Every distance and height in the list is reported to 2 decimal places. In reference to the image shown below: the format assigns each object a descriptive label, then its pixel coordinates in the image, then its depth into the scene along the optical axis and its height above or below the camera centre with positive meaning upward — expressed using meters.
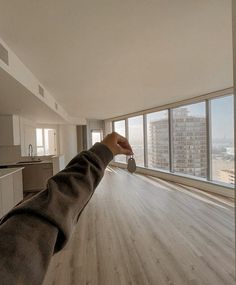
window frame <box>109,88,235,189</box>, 4.77 +0.59
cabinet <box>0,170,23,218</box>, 3.59 -1.00
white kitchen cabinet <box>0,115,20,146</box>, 4.93 +0.26
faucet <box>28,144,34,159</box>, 6.30 -0.28
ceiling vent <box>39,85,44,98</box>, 3.71 +0.94
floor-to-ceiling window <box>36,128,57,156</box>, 9.09 -0.02
